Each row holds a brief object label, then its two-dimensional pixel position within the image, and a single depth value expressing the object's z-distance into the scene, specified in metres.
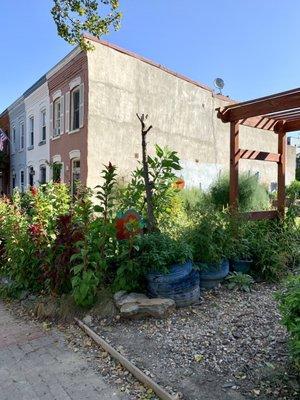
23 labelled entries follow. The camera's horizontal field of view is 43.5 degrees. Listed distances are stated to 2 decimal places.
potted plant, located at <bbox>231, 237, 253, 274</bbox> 5.66
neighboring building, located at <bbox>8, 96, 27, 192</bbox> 20.45
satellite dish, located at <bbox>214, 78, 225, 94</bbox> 18.44
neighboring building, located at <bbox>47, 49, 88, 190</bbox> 13.55
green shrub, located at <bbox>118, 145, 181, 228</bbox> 6.00
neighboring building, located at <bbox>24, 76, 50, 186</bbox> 17.20
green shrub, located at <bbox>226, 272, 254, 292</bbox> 5.24
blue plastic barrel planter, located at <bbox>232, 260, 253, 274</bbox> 5.68
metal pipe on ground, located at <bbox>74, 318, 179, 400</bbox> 2.78
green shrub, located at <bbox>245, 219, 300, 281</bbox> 5.69
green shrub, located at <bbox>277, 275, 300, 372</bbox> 2.50
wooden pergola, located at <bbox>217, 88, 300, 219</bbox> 6.05
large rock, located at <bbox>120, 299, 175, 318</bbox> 4.15
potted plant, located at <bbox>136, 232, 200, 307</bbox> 4.48
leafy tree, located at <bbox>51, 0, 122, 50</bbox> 5.44
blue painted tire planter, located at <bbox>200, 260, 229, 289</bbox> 5.14
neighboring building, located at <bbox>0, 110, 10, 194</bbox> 23.14
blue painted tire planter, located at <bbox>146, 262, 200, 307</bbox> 4.47
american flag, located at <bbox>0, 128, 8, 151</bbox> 19.10
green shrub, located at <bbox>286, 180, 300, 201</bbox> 7.51
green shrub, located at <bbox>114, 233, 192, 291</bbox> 4.48
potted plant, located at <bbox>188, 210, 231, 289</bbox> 5.09
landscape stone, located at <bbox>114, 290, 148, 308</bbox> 4.29
